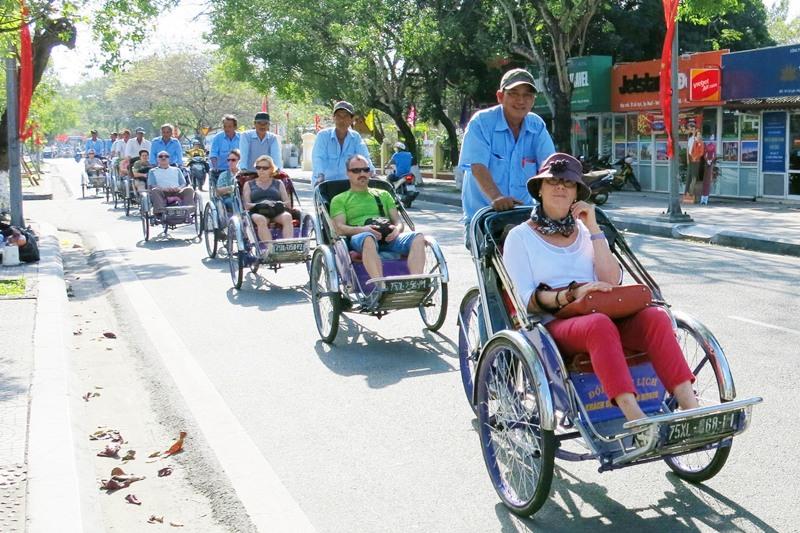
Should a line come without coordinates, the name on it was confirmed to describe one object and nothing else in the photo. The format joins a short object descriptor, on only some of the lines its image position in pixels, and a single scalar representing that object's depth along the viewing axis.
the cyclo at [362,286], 8.16
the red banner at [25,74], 15.66
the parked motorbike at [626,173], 26.80
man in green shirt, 8.36
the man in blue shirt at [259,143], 13.67
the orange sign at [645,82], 24.39
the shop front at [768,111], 21.98
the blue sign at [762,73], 21.73
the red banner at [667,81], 17.71
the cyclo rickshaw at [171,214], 16.83
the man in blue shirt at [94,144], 34.72
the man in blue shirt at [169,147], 19.25
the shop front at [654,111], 24.19
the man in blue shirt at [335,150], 10.59
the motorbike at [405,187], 24.38
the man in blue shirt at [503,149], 6.10
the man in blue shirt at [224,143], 16.06
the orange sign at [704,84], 23.78
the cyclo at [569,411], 4.06
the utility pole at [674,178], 17.80
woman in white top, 4.39
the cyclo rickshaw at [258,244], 11.04
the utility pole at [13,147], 14.85
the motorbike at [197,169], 26.31
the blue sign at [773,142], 22.77
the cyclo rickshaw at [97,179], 30.14
